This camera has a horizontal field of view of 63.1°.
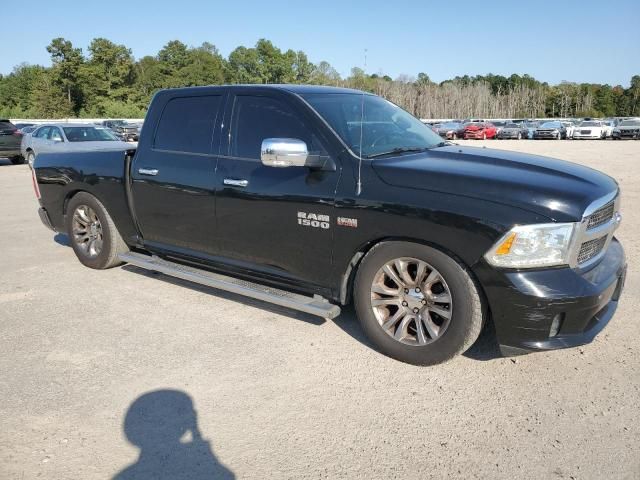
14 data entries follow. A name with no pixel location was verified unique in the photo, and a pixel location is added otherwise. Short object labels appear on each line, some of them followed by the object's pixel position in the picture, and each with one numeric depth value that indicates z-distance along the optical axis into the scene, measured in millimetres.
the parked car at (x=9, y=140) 19828
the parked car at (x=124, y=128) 32156
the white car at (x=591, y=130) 38828
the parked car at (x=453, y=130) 43897
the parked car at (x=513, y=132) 44991
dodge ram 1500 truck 3061
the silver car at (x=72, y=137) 15734
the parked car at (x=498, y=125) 46788
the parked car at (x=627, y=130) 36688
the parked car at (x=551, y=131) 40469
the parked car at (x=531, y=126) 43738
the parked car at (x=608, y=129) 38906
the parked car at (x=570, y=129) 40188
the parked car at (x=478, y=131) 43853
